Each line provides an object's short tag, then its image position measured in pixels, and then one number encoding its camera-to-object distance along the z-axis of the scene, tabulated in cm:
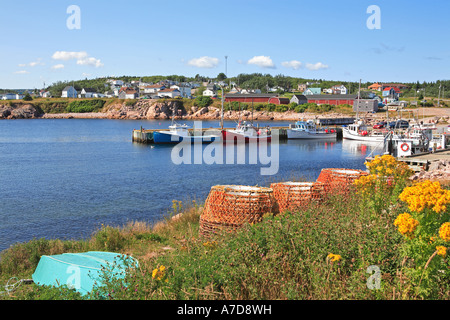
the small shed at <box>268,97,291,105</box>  12451
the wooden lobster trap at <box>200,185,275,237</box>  966
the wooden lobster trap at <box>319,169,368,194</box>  1181
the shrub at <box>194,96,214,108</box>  12725
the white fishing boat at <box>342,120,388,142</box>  6095
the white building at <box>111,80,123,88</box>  19150
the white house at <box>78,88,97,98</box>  15888
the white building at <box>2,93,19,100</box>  16450
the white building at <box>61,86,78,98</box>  16138
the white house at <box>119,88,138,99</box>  14412
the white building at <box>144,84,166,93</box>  15877
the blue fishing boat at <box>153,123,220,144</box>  5872
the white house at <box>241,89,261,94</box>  15152
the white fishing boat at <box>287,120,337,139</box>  6700
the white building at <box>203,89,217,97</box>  15250
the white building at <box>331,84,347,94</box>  16012
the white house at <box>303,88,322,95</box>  15252
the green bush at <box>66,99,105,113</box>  13525
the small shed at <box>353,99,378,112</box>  10519
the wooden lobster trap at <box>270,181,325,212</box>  1088
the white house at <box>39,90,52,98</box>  17300
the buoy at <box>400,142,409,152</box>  3192
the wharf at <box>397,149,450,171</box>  2539
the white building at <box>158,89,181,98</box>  14925
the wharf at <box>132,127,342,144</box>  5953
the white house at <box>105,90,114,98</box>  16700
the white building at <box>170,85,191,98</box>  15800
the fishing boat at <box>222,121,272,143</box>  6022
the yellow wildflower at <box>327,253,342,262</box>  562
